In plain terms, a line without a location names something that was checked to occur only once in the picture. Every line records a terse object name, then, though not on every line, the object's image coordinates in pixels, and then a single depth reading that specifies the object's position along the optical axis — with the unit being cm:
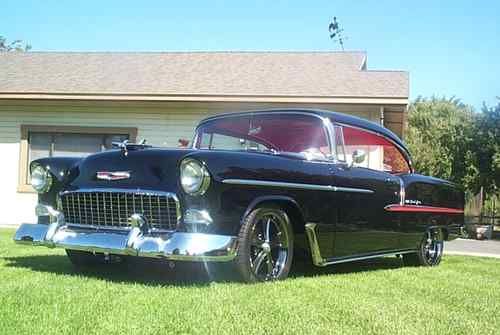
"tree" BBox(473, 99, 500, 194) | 1775
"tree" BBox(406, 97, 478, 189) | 1830
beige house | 1190
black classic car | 443
